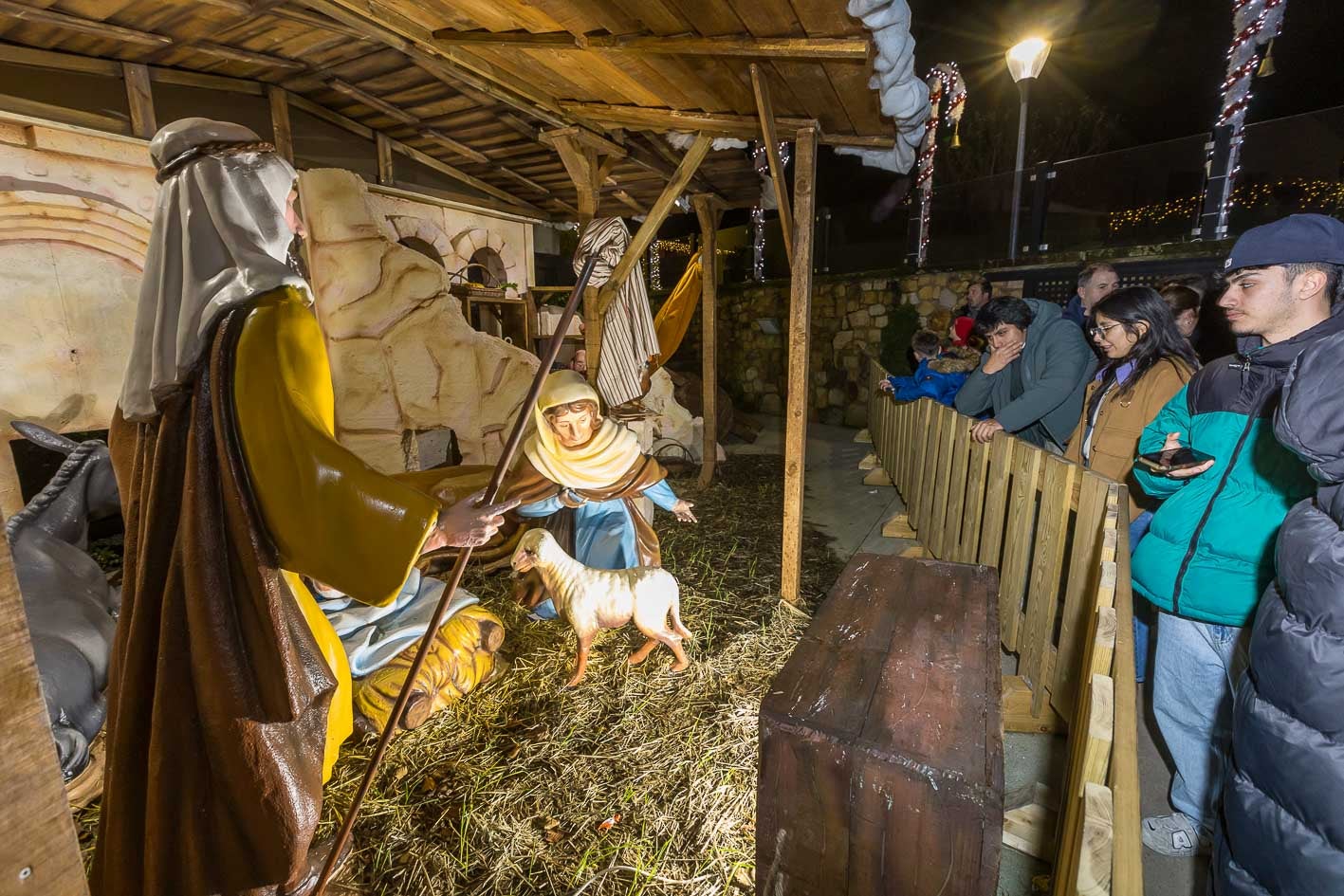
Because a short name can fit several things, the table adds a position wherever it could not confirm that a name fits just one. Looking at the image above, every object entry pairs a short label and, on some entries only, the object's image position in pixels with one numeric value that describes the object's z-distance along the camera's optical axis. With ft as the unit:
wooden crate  3.48
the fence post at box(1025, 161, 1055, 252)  28.55
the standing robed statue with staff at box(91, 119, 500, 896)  4.34
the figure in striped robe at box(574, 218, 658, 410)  16.34
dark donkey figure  7.23
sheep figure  9.75
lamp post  24.26
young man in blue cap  6.19
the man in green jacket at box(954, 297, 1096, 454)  11.84
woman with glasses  9.30
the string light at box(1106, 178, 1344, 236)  21.70
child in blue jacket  18.54
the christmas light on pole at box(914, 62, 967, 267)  32.04
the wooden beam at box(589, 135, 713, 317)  13.10
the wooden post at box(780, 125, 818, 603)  11.87
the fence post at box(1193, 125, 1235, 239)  21.93
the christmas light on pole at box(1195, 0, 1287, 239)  21.33
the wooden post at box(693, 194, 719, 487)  21.26
